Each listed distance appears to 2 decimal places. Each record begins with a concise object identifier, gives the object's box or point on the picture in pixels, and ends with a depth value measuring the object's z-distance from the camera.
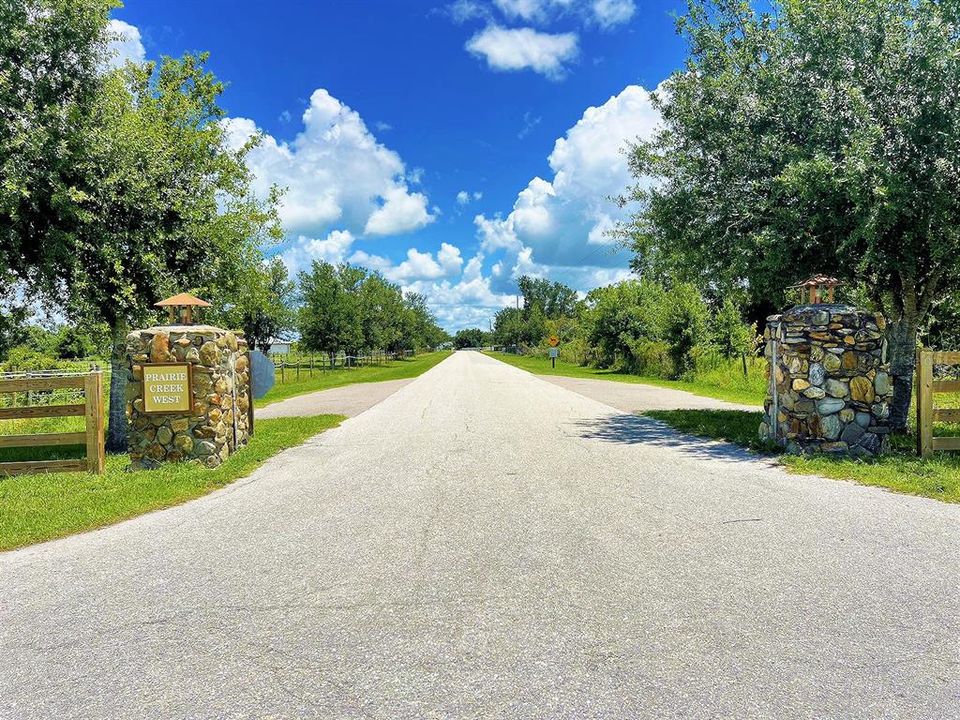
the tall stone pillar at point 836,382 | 8.23
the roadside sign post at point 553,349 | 44.00
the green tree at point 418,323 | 77.31
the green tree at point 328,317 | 41.09
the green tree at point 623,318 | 34.97
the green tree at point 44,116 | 8.46
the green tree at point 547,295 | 122.12
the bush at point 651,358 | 30.52
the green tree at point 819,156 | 8.50
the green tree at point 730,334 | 27.73
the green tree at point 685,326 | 27.83
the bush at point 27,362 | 18.66
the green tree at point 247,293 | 11.74
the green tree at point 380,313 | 50.78
